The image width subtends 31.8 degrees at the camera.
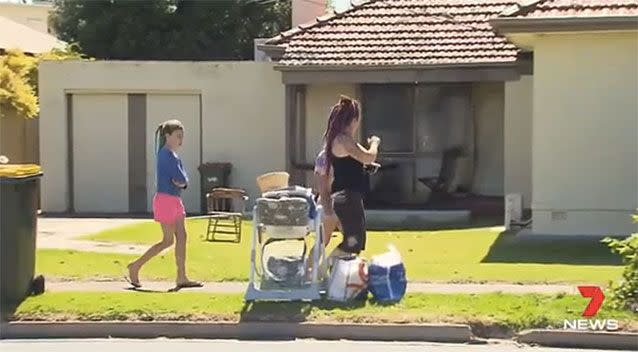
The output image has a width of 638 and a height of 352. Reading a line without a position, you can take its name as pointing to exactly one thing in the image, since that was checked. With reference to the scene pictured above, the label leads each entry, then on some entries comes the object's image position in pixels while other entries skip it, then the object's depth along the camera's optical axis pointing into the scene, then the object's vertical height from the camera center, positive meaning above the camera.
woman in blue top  11.43 -0.62
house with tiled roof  20.11 +0.74
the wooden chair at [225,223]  16.70 -1.41
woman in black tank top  10.68 -0.42
